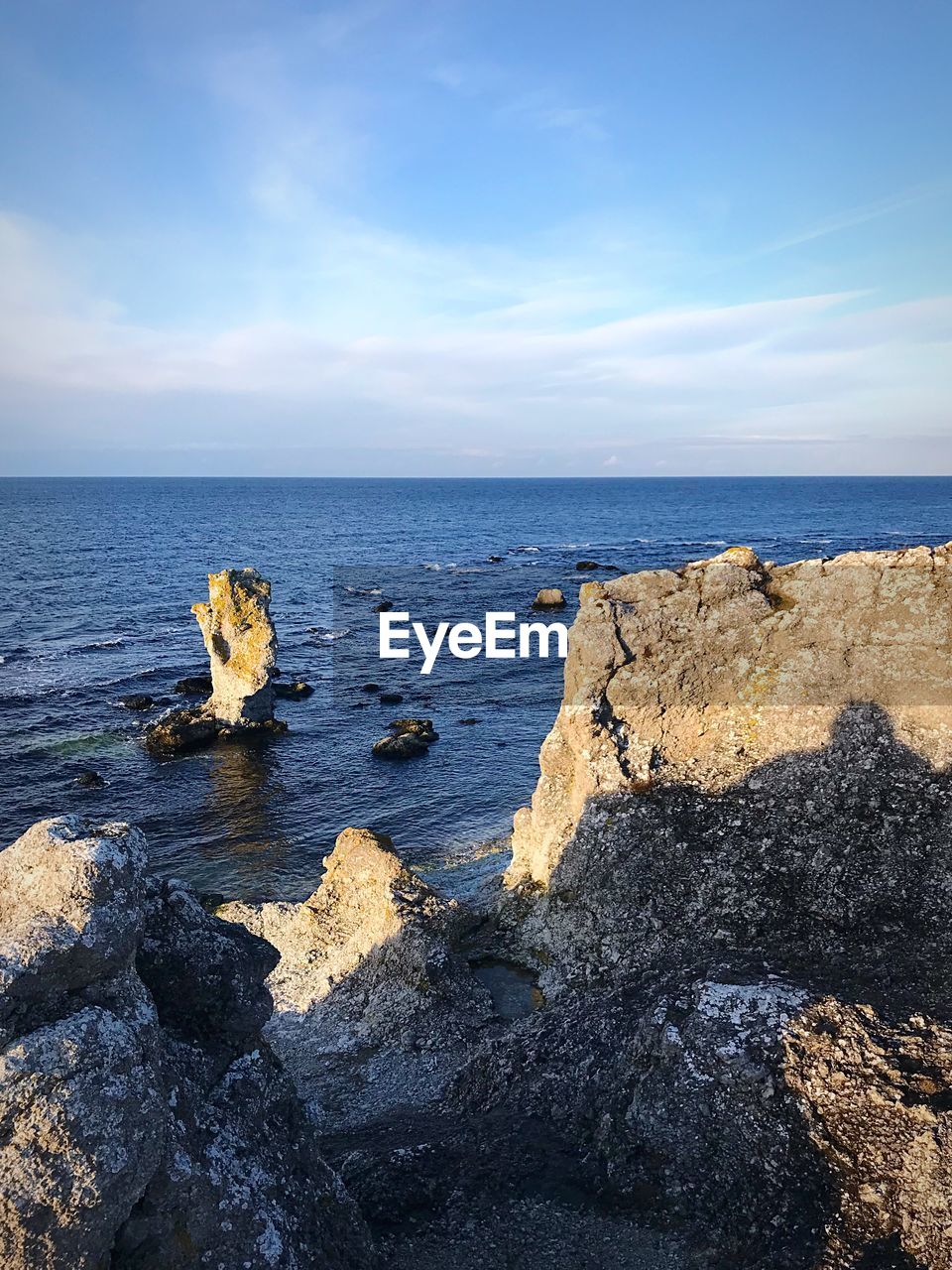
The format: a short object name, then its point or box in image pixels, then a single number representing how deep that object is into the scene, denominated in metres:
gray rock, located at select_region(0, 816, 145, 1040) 9.21
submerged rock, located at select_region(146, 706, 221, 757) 54.06
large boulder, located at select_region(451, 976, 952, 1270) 11.27
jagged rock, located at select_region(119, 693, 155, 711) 60.81
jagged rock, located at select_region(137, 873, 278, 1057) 12.21
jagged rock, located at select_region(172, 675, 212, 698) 65.00
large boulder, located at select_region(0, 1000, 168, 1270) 8.34
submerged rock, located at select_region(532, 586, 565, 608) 95.19
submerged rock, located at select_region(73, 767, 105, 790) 47.89
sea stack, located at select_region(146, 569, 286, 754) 57.31
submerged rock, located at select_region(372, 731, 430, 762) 52.16
